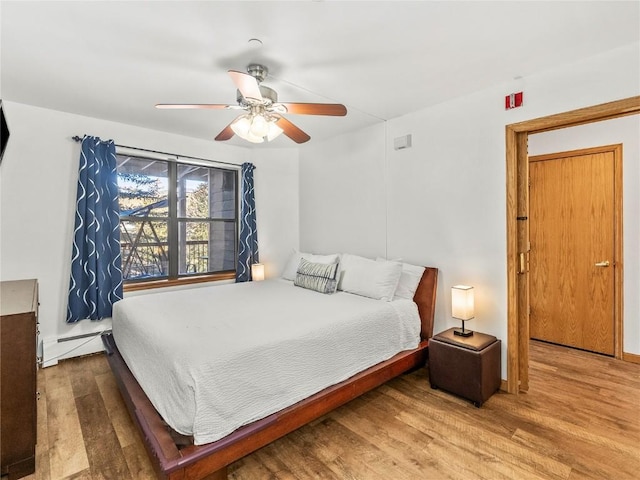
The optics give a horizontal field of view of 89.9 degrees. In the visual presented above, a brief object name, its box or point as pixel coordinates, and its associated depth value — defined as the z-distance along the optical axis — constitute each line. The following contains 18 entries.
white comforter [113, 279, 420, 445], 1.66
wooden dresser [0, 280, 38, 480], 1.75
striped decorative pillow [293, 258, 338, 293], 3.23
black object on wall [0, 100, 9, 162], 2.53
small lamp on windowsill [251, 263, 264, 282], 4.38
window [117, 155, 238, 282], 3.88
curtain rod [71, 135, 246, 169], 3.30
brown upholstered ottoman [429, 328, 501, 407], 2.40
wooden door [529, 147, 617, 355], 3.34
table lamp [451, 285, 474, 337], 2.69
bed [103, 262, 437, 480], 1.59
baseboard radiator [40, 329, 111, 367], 3.14
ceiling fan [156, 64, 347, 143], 2.18
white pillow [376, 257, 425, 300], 3.09
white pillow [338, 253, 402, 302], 3.00
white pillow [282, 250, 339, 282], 3.62
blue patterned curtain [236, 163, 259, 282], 4.43
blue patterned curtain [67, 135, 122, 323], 3.27
